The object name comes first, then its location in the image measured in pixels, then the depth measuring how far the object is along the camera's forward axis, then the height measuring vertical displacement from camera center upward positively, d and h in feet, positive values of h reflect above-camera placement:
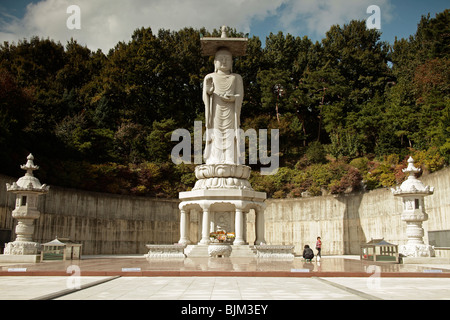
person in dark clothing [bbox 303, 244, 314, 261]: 55.88 -2.49
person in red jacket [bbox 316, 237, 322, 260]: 64.13 -1.47
